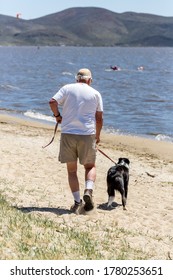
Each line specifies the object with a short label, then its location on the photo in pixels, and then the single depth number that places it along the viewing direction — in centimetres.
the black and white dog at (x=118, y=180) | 1577
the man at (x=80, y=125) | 1332
